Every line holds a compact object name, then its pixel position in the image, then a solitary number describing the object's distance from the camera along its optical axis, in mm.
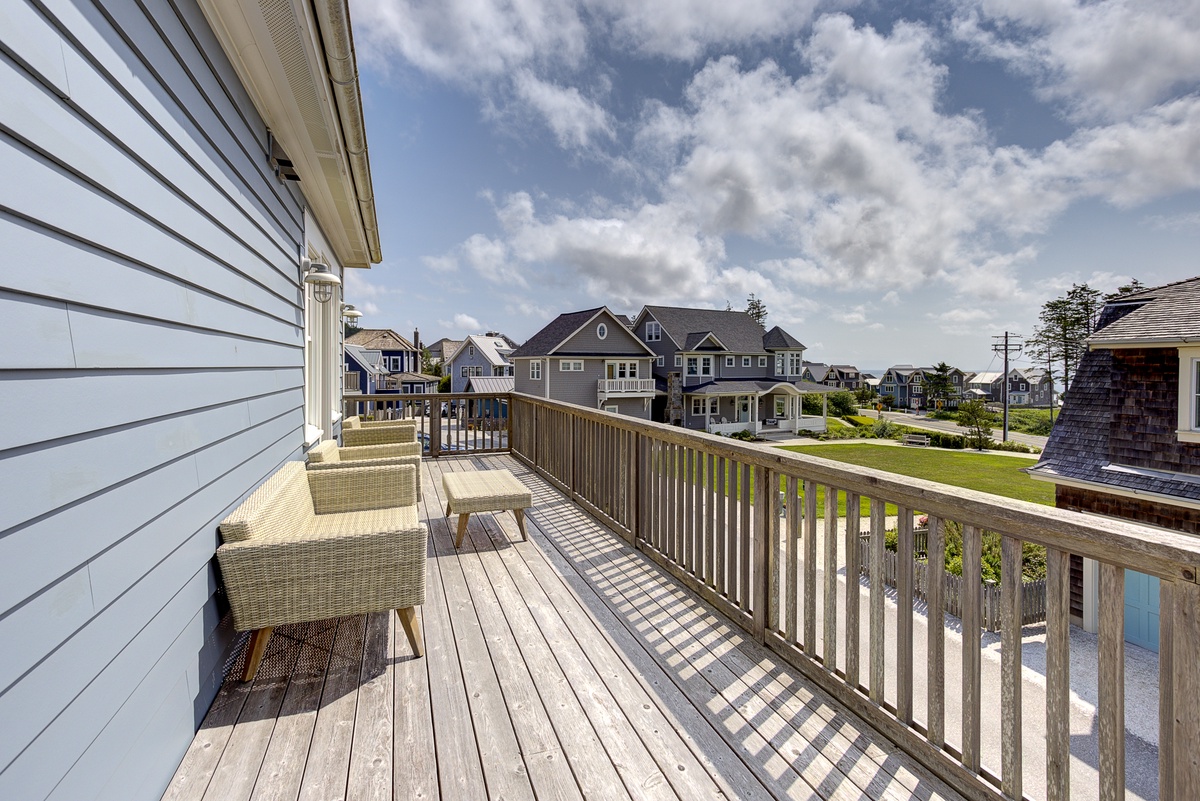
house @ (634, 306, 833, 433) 26203
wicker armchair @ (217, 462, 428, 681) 2035
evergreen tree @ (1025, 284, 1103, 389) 29406
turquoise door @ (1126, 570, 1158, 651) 3939
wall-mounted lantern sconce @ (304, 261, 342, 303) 3617
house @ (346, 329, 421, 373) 36875
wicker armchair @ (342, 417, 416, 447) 5598
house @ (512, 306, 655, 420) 22188
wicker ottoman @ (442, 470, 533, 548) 3652
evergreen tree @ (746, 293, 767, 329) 47188
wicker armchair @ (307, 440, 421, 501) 3595
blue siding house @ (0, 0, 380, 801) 1019
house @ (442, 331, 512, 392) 33406
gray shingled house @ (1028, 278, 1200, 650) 6812
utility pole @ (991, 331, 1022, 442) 28781
